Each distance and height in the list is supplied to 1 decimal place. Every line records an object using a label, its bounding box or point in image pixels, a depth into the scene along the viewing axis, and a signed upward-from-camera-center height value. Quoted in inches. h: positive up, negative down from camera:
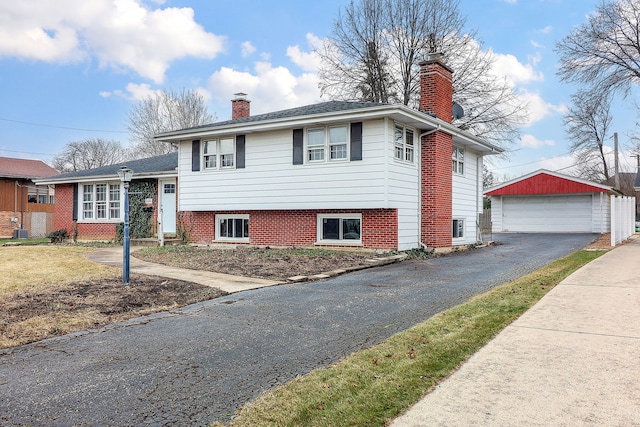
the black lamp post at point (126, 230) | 335.0 -8.2
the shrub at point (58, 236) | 857.5 -31.4
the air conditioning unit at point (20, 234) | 1208.2 -39.5
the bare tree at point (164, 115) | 1625.2 +351.6
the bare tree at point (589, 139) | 1624.0 +281.2
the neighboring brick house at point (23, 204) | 1278.3 +40.4
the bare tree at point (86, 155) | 2260.1 +298.7
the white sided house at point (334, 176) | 550.6 +53.9
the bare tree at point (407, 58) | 1056.8 +363.3
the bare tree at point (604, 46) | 839.1 +307.3
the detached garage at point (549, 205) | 1057.5 +32.3
